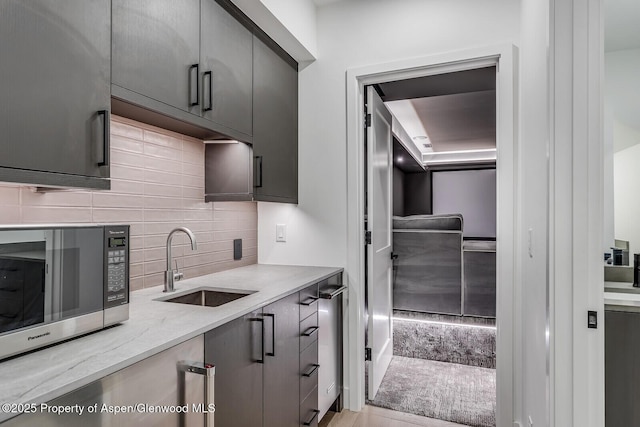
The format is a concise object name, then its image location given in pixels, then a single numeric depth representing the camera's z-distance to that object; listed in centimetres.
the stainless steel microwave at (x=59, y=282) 83
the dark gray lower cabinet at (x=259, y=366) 121
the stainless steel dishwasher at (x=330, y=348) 204
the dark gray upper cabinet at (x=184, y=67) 124
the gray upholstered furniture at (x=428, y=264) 369
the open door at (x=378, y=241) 246
